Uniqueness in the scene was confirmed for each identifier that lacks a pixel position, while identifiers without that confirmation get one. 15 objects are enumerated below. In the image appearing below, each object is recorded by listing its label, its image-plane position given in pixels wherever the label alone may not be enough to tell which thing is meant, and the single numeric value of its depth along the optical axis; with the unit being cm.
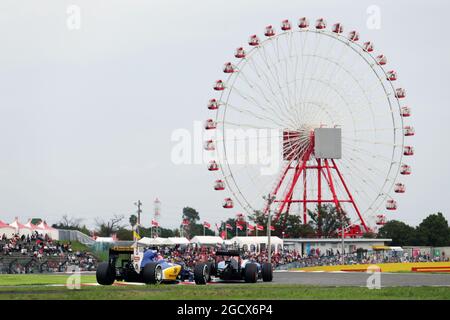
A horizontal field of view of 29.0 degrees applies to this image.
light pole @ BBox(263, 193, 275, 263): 7475
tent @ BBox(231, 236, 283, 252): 9394
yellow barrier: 6526
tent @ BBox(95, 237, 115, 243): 8240
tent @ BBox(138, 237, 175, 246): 8290
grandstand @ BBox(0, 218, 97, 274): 6488
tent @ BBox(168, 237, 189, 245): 8689
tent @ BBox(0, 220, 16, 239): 8644
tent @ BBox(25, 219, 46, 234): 9150
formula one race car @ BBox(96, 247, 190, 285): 3475
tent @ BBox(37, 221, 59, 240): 9348
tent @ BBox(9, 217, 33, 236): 8698
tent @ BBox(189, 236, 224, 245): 9106
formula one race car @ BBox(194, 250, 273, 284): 3919
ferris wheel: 9056
